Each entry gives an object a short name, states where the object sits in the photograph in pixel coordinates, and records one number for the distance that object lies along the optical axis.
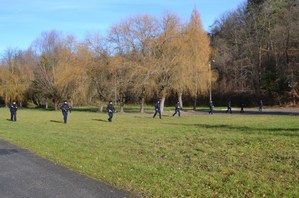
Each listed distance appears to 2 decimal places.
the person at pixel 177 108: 39.31
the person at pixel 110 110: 31.24
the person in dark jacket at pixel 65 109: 30.16
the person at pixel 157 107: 36.52
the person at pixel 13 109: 33.27
